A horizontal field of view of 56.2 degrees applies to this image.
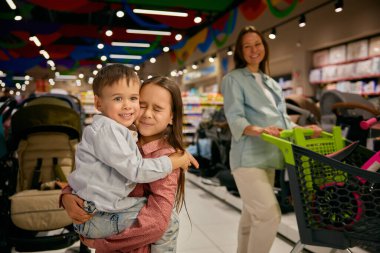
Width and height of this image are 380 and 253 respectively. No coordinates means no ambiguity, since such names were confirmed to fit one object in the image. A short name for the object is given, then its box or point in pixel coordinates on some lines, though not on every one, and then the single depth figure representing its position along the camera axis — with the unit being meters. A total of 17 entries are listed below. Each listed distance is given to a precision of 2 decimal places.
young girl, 1.08
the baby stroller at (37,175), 2.53
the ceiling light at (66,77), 22.18
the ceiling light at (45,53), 10.52
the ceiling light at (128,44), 12.17
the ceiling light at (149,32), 11.00
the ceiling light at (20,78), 22.59
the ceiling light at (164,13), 8.21
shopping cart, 1.34
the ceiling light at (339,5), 5.11
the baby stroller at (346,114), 2.75
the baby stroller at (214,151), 4.49
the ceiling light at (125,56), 14.75
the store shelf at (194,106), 9.19
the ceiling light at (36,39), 8.60
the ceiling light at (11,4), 6.62
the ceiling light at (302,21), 6.38
